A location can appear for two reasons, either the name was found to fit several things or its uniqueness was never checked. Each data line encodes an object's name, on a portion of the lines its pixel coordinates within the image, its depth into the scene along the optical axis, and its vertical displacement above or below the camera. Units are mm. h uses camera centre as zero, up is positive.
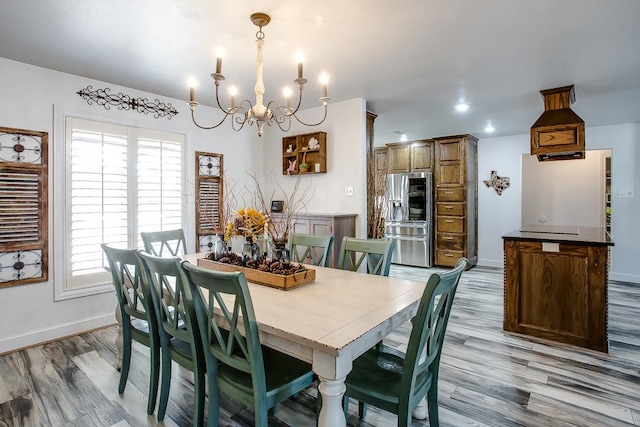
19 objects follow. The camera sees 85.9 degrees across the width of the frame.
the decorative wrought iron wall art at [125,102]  3275 +1108
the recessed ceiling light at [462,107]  4102 +1298
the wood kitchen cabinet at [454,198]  5871 +248
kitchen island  2764 -631
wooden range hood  3316 +832
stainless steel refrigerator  6094 -89
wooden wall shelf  4137 +731
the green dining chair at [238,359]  1291 -631
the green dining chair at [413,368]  1312 -718
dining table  1219 -439
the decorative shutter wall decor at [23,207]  2809 +27
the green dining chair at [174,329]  1562 -596
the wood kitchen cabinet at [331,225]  3650 -151
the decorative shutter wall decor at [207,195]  4109 +198
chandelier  1958 +760
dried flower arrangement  2064 -70
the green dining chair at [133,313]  1905 -602
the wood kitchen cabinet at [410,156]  6232 +1049
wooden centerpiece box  1834 -369
